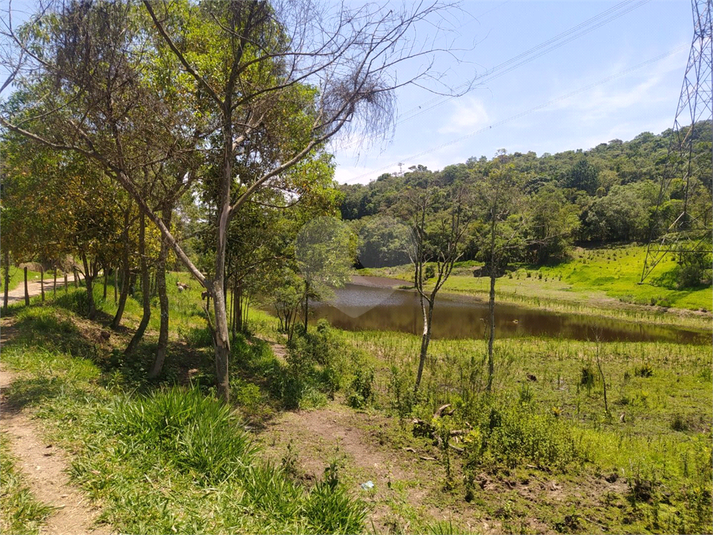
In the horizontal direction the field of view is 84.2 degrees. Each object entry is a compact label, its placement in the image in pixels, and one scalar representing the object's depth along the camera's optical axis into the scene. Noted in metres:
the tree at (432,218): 9.83
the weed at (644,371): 12.51
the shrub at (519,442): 5.99
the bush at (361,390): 8.69
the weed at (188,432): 4.01
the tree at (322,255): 12.15
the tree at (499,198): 10.29
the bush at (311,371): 8.42
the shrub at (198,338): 11.72
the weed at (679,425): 8.52
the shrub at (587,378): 11.46
